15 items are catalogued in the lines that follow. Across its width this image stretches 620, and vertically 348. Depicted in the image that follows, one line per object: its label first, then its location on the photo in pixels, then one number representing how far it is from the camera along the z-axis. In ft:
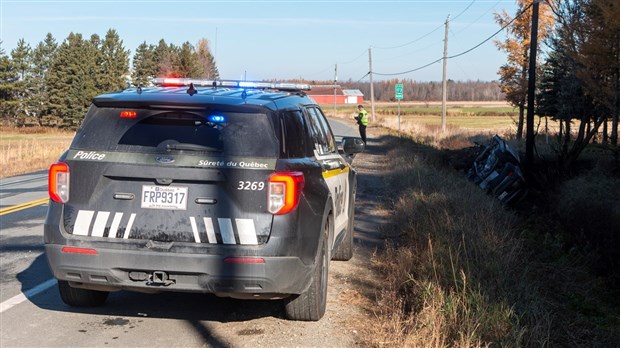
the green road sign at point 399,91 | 134.10
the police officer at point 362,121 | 97.60
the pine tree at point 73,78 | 230.68
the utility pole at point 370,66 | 221.25
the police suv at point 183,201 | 14.74
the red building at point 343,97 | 439.96
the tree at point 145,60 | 245.20
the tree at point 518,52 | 104.73
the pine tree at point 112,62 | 227.81
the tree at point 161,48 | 239.87
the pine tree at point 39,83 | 255.91
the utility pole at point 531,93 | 59.82
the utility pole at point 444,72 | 133.69
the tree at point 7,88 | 244.83
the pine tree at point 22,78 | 251.60
